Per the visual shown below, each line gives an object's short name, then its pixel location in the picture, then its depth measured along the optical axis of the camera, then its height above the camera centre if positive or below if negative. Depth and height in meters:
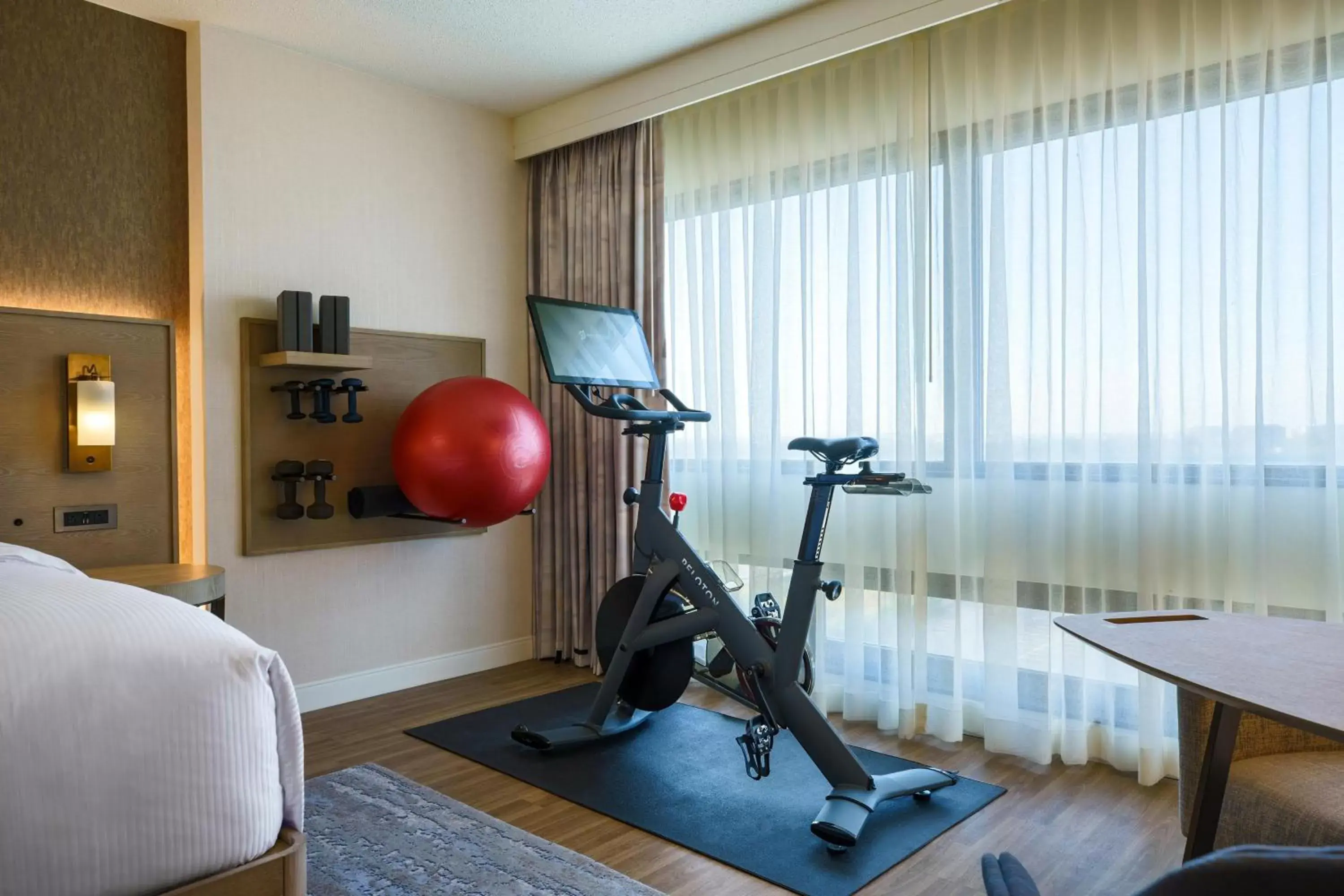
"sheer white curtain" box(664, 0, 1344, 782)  2.58 +0.35
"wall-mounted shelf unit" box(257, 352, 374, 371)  3.39 +0.34
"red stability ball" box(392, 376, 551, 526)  3.34 -0.01
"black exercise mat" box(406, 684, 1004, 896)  2.31 -1.04
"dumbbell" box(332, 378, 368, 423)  3.55 +0.23
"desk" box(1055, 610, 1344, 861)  1.06 -0.30
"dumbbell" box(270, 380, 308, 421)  3.56 +0.23
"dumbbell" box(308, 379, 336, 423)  3.52 +0.20
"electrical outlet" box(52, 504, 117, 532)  3.09 -0.22
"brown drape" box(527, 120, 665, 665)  4.06 +0.67
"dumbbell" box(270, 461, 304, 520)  3.53 -0.13
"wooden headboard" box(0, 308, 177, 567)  2.99 +0.04
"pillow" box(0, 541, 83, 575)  2.04 -0.24
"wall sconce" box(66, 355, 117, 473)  3.09 +0.13
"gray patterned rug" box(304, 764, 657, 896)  2.17 -1.04
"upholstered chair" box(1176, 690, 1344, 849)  1.41 -0.56
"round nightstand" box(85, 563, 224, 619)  2.82 -0.40
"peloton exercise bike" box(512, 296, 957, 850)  2.52 -0.54
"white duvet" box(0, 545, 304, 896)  1.13 -0.40
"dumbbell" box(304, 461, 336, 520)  3.55 -0.14
